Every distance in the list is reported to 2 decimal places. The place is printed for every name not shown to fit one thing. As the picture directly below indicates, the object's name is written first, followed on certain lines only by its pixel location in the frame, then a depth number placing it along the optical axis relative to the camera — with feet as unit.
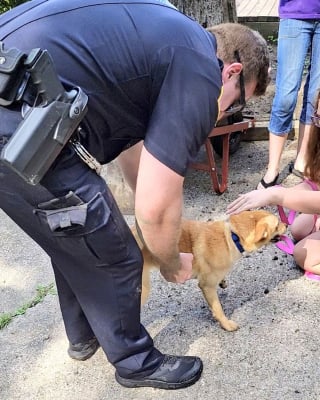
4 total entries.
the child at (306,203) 10.18
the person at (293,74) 13.75
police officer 6.05
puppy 10.03
